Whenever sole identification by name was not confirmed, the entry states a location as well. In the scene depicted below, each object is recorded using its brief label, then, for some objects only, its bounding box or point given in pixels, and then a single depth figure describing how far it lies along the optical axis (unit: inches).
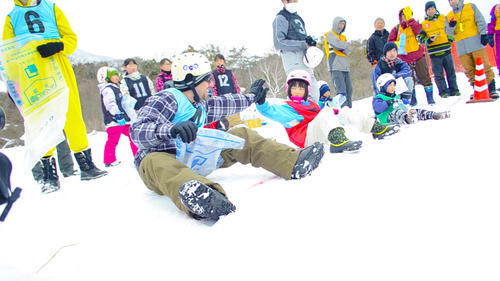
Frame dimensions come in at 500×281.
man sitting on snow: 50.3
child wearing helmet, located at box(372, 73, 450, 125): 130.3
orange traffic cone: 163.2
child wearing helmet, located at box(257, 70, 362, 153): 92.9
